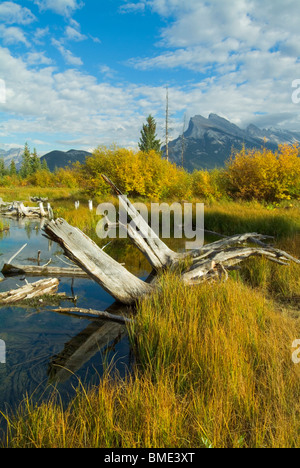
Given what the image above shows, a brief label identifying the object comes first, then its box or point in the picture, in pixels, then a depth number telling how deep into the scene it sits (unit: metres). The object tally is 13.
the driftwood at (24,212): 19.94
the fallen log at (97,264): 4.69
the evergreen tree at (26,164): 80.12
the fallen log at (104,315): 4.62
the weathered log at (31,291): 5.38
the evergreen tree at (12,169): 88.46
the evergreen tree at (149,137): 51.66
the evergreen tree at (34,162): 80.12
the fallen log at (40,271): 7.28
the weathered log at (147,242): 5.89
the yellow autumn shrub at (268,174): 16.19
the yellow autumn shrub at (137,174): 21.84
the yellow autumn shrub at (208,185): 19.98
